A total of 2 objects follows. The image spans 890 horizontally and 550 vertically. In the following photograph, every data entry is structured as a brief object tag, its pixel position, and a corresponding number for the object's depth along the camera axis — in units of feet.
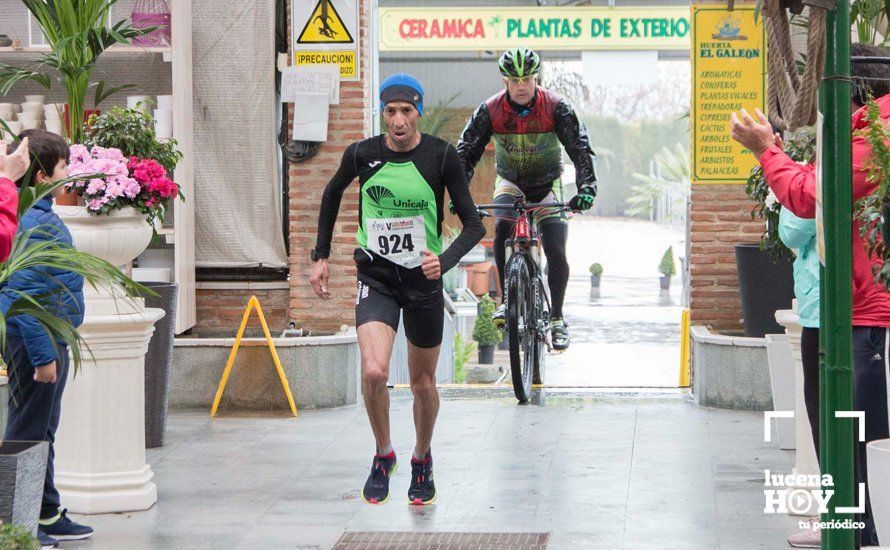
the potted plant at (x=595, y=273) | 89.32
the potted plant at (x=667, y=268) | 89.20
